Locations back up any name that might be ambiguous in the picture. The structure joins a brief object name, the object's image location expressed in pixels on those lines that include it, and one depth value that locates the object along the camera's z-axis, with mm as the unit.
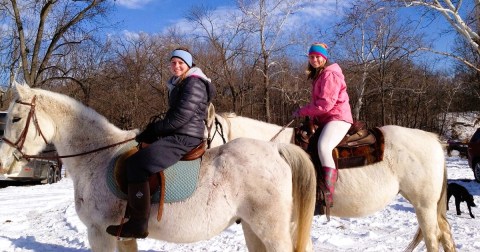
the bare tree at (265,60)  23156
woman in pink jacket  4102
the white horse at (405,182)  4320
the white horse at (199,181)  3172
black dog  7787
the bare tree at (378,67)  25938
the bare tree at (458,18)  15695
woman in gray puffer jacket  3104
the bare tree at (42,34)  15562
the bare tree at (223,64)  23875
